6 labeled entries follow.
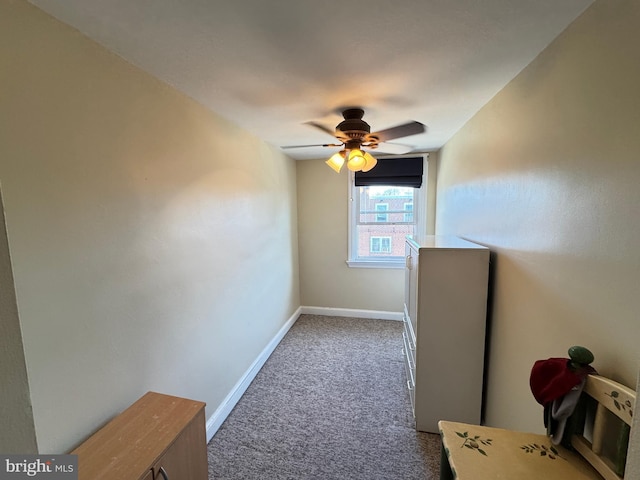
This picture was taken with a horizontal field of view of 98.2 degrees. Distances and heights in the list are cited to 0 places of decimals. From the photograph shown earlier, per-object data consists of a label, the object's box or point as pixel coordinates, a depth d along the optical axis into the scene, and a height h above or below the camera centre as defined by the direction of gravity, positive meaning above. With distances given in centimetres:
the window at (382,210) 378 +1
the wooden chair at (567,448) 80 -83
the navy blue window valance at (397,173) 351 +48
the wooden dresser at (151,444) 102 -93
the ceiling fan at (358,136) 189 +53
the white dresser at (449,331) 182 -82
